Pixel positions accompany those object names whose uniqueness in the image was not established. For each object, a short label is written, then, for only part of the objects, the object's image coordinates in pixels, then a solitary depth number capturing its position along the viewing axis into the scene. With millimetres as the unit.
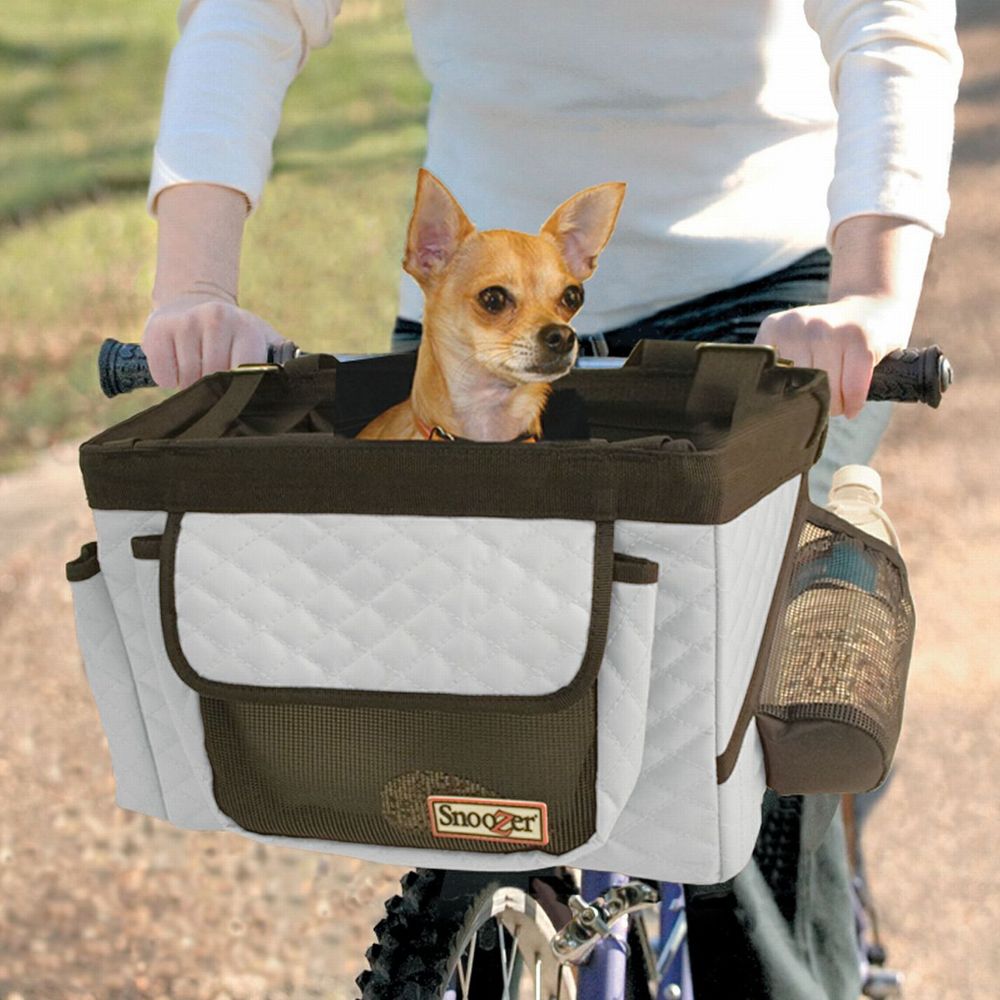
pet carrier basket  1787
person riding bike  1998
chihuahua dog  1908
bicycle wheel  2014
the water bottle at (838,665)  1905
